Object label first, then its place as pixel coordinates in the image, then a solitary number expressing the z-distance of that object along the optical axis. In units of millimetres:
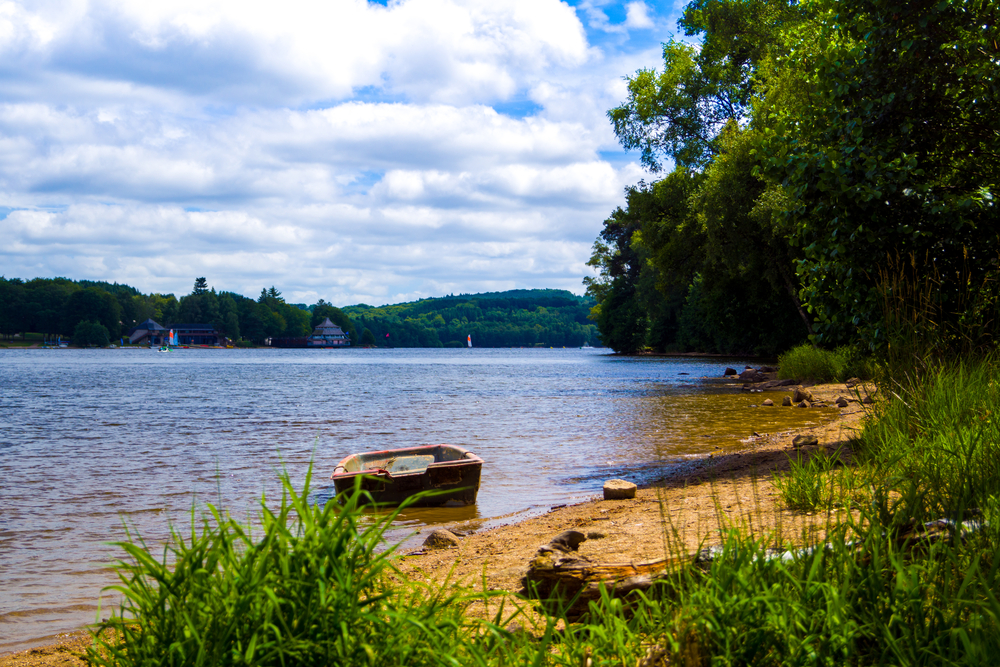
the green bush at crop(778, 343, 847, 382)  25062
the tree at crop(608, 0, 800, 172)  31078
